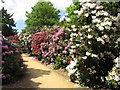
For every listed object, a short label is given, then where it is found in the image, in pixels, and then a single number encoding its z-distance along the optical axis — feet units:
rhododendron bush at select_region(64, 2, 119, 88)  12.77
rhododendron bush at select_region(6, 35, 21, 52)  39.82
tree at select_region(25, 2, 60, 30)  61.72
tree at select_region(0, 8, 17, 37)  68.69
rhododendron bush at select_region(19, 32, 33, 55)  34.90
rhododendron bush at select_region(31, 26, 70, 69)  19.68
